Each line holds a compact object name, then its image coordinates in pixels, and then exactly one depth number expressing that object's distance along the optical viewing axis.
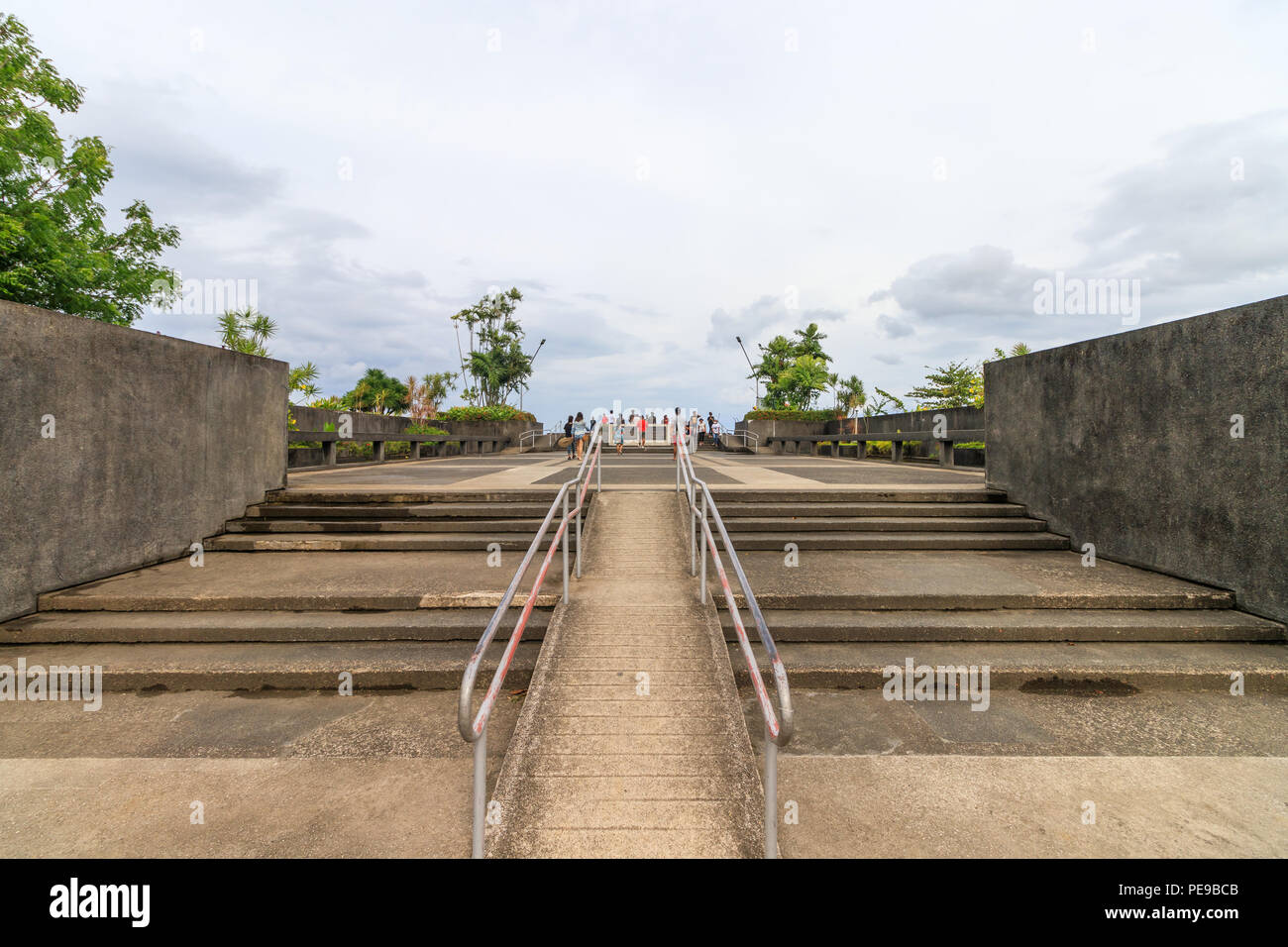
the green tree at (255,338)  18.38
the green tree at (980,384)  22.33
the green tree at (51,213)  14.18
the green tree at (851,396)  38.94
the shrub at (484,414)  26.18
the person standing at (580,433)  17.27
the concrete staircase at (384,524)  6.64
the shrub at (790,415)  25.95
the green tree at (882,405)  26.02
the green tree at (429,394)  45.69
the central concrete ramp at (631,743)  2.66
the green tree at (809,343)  42.84
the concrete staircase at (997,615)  4.17
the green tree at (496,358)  48.16
